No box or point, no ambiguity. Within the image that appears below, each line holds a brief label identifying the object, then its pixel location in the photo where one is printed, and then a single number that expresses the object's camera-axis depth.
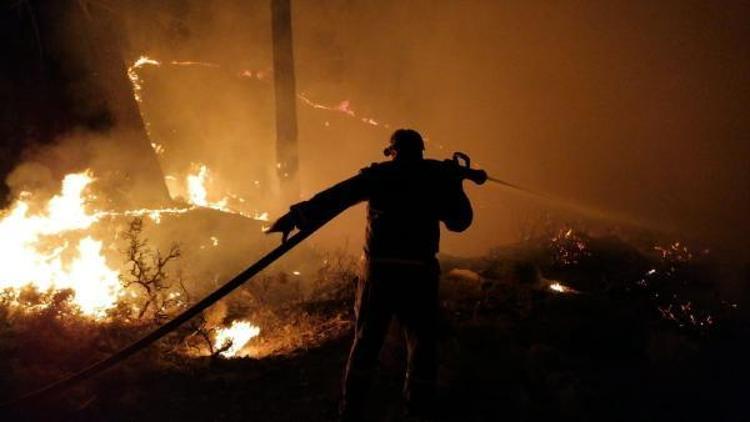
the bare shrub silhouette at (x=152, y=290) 6.38
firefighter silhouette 3.81
